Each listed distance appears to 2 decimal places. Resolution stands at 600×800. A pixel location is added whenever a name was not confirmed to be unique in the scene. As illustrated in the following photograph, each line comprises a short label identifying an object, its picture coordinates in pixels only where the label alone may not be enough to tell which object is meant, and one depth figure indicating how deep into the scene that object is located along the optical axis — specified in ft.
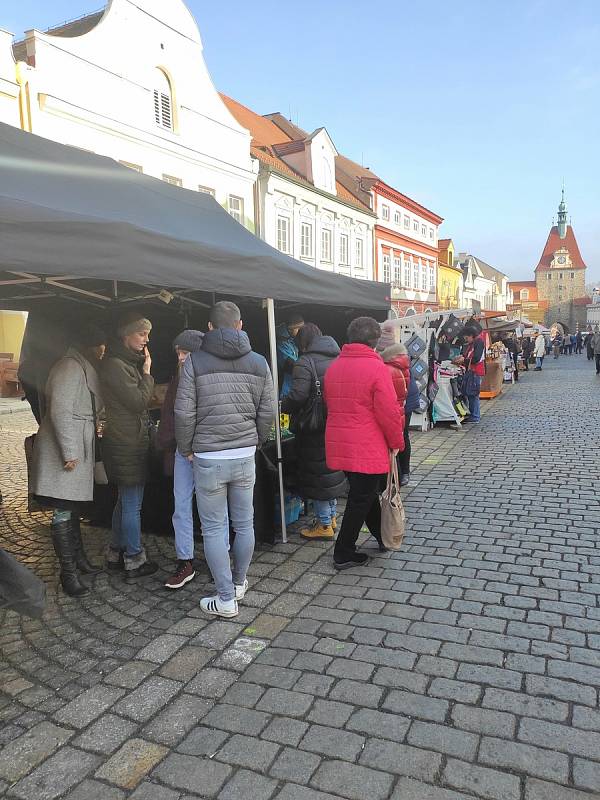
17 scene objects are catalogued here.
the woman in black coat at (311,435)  15.43
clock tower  363.56
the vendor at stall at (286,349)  20.36
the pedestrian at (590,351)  112.98
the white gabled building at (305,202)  81.41
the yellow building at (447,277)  163.94
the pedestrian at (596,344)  70.50
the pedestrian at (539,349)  84.33
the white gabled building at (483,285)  216.74
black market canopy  9.28
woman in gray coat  12.53
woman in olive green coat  13.07
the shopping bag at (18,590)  8.93
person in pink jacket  13.41
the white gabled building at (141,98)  50.65
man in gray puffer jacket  11.36
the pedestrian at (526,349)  89.73
